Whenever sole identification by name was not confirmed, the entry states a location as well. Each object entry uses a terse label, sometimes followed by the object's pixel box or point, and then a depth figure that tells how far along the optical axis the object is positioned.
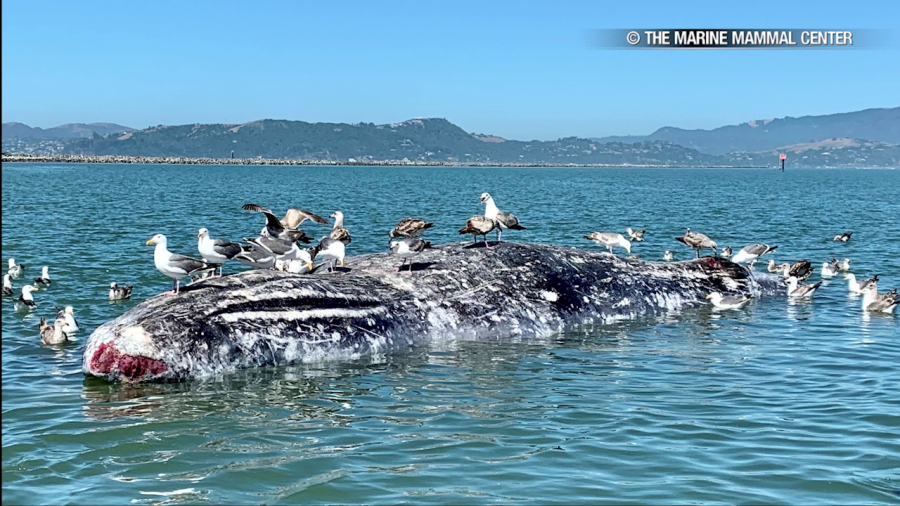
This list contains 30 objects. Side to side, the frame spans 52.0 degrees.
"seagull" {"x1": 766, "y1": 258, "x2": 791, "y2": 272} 22.66
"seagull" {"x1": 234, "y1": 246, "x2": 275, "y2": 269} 12.47
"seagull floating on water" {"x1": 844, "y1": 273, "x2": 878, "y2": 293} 19.19
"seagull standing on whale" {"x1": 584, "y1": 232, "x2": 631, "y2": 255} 21.27
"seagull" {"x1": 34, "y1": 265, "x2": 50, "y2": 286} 18.85
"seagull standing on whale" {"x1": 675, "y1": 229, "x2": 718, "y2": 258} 19.02
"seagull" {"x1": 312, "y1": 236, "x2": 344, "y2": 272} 12.64
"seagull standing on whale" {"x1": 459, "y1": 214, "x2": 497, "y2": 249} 13.80
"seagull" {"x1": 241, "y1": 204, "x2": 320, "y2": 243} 12.84
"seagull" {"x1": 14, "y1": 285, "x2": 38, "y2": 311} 16.12
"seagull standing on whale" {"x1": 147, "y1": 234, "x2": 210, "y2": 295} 11.77
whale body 10.09
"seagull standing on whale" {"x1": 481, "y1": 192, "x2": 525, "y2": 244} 14.70
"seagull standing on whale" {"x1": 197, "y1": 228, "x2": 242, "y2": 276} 12.01
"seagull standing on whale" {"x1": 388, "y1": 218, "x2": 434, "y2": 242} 14.00
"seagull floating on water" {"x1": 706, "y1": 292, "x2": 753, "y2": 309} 15.15
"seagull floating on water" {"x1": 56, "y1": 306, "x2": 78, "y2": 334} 13.25
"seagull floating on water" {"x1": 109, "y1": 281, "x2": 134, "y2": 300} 16.64
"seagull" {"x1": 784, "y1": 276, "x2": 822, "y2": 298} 17.75
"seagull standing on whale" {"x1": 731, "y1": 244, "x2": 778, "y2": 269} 21.16
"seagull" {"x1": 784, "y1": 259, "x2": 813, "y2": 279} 20.86
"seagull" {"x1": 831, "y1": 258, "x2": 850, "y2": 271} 22.98
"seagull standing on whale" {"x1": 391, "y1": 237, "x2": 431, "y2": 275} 12.49
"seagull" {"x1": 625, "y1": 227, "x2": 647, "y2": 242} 32.38
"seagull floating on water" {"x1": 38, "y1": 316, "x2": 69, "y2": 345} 12.80
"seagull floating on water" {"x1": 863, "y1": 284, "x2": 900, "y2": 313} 16.75
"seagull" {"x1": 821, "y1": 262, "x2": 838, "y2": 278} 22.61
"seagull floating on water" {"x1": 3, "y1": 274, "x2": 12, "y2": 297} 18.34
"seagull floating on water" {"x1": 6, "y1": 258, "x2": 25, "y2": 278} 20.86
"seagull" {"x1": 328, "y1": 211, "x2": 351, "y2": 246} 14.80
